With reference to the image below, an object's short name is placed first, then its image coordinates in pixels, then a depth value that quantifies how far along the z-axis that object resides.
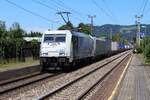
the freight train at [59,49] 31.91
